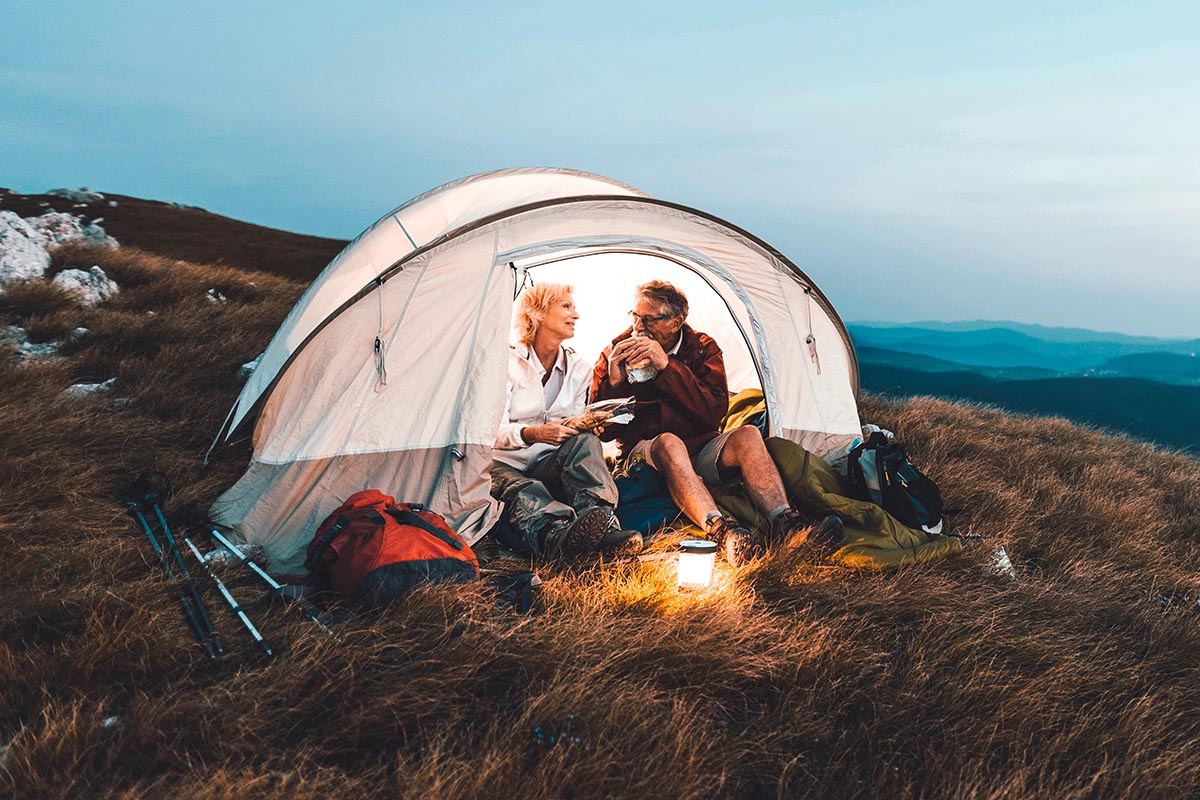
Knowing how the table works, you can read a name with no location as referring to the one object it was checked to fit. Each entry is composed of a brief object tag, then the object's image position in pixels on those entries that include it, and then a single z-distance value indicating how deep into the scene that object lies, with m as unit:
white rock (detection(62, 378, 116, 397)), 5.95
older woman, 4.02
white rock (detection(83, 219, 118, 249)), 11.91
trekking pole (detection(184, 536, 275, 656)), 2.97
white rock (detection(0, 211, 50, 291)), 8.85
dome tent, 4.41
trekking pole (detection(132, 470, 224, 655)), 3.16
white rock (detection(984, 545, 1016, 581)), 4.32
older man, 4.52
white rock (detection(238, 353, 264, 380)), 6.83
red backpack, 3.37
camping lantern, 3.64
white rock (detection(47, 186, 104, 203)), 15.17
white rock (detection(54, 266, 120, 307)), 8.62
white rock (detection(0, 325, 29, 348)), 7.08
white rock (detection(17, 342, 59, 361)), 6.91
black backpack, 4.52
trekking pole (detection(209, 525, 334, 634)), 3.28
